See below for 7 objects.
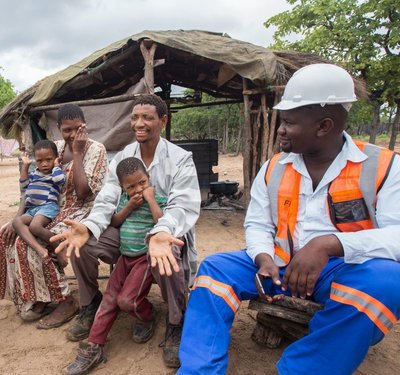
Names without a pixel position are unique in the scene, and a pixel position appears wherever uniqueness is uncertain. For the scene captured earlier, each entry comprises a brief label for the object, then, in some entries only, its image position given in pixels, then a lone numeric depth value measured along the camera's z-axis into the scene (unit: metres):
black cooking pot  7.61
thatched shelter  4.79
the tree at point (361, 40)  8.80
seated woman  2.58
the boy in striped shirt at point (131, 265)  2.12
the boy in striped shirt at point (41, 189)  2.62
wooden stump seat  1.75
